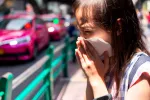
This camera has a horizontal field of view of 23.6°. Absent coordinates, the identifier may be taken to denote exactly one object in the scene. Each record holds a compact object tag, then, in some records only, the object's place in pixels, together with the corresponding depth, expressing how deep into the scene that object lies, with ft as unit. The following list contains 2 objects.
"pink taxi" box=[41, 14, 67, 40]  61.72
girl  4.82
